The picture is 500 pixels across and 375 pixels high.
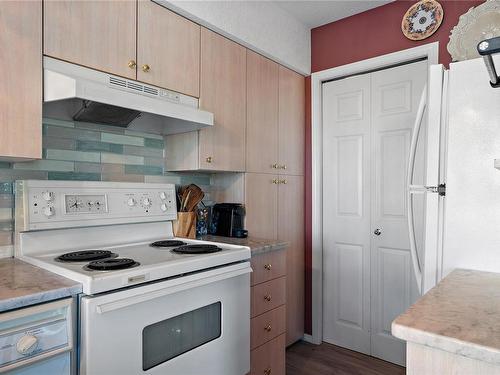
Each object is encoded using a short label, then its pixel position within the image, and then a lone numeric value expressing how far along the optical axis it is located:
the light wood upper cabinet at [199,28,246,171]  2.03
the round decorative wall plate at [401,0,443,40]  2.30
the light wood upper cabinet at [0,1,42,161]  1.26
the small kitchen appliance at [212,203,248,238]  2.22
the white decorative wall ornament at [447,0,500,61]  1.53
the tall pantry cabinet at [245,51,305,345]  2.37
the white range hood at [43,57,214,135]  1.33
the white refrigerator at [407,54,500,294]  1.27
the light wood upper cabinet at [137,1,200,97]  1.72
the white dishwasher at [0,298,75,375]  0.98
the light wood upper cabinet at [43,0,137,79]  1.41
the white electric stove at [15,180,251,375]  1.18
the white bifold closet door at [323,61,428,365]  2.48
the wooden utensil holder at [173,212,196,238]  2.12
